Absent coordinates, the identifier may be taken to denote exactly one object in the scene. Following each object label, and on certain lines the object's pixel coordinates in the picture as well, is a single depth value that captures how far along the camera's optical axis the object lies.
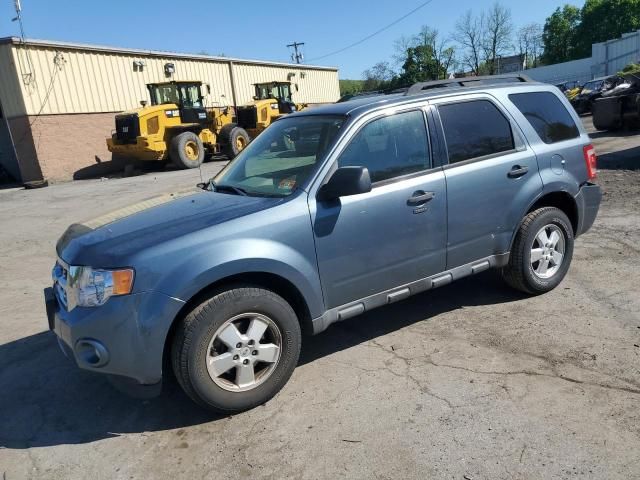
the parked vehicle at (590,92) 27.79
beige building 19.47
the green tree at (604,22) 74.00
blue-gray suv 2.98
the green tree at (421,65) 61.41
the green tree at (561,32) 83.94
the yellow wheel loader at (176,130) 18.83
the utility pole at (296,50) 63.97
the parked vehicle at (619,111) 16.14
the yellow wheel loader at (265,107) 22.61
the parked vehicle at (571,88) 32.15
